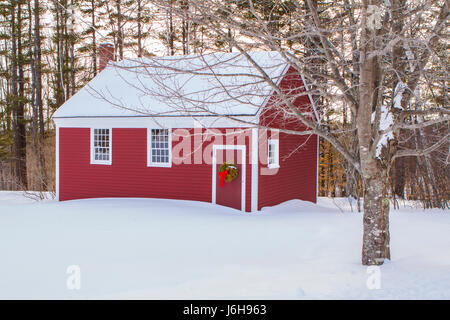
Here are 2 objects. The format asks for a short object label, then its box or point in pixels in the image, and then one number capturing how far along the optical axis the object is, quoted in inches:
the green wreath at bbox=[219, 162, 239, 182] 519.5
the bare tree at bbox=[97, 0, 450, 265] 219.5
